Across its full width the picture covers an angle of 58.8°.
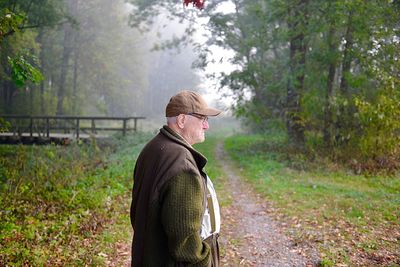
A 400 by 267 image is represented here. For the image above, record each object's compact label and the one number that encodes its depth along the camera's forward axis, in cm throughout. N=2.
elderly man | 220
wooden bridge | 1783
